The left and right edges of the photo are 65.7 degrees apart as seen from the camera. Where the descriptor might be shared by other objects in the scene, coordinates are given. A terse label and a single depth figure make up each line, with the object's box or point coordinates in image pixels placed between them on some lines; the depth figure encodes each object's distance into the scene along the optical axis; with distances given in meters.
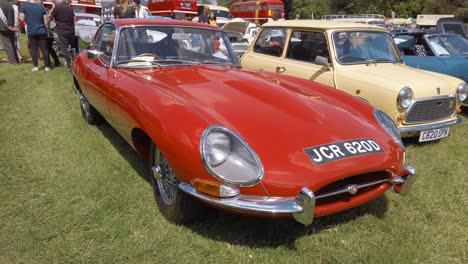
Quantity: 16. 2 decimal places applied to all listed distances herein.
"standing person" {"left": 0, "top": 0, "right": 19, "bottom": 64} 8.48
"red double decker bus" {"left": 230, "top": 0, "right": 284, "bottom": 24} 29.83
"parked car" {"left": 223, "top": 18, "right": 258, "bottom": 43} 14.32
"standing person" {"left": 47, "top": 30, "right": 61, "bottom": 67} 8.63
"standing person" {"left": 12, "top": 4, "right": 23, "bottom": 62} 8.71
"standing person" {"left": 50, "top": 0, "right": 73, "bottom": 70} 7.75
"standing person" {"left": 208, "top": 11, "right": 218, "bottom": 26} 9.88
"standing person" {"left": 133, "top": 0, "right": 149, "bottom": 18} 8.07
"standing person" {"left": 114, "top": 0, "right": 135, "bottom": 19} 7.66
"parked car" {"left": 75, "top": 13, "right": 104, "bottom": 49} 7.78
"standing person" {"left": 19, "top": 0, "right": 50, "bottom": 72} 7.88
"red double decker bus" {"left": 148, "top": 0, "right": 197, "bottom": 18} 21.53
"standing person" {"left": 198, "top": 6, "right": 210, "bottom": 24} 9.21
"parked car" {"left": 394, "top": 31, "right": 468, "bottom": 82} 5.84
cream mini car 4.10
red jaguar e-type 1.96
